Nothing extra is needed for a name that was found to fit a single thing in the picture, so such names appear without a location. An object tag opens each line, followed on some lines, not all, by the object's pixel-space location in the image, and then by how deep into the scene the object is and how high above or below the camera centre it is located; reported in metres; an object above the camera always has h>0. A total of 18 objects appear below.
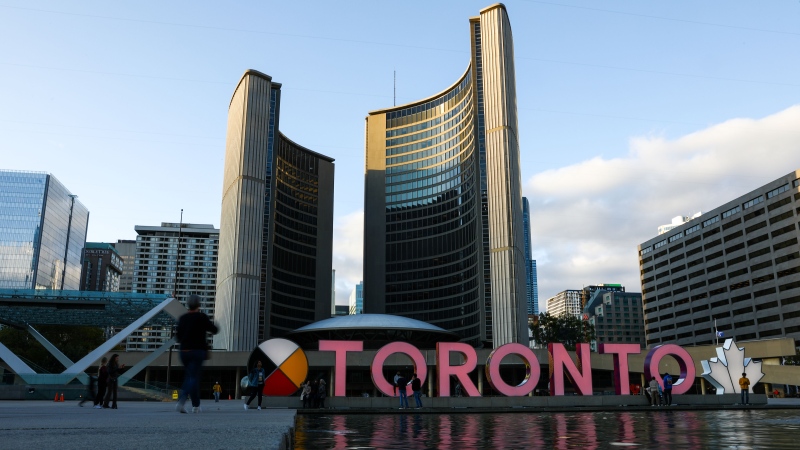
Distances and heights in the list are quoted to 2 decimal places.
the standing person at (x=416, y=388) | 30.52 -0.97
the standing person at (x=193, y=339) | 10.58 +0.45
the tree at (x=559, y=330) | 117.25 +6.75
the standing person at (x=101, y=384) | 21.09 -0.55
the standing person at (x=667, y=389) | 33.47 -1.10
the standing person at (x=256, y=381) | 22.50 -0.48
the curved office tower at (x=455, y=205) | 97.88 +31.89
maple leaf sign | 37.03 -0.02
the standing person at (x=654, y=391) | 34.06 -1.22
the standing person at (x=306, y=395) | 32.63 -1.38
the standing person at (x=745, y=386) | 33.59 -0.94
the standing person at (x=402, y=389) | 31.20 -1.07
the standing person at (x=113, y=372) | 20.09 -0.17
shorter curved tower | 100.12 +26.57
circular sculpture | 32.72 +0.11
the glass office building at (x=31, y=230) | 158.12 +33.99
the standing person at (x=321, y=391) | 32.78 -1.19
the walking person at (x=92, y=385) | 28.02 -0.78
